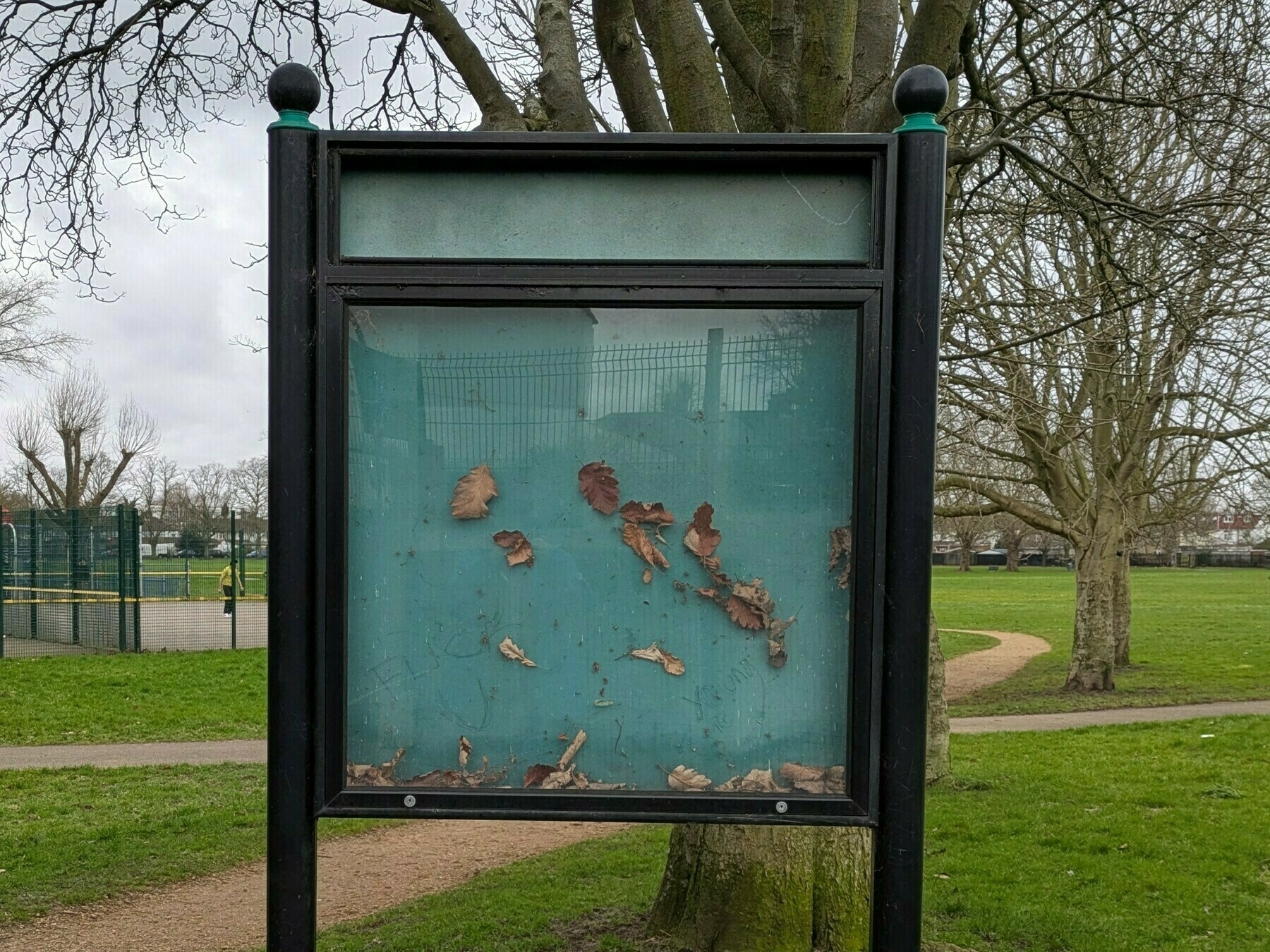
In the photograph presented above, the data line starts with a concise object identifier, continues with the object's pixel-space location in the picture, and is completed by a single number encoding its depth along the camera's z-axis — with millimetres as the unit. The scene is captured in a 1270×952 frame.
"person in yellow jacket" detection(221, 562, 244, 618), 24475
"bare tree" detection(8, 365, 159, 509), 40906
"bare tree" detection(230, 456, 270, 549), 43750
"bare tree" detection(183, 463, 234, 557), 27459
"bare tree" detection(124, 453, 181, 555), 35328
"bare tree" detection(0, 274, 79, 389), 30344
